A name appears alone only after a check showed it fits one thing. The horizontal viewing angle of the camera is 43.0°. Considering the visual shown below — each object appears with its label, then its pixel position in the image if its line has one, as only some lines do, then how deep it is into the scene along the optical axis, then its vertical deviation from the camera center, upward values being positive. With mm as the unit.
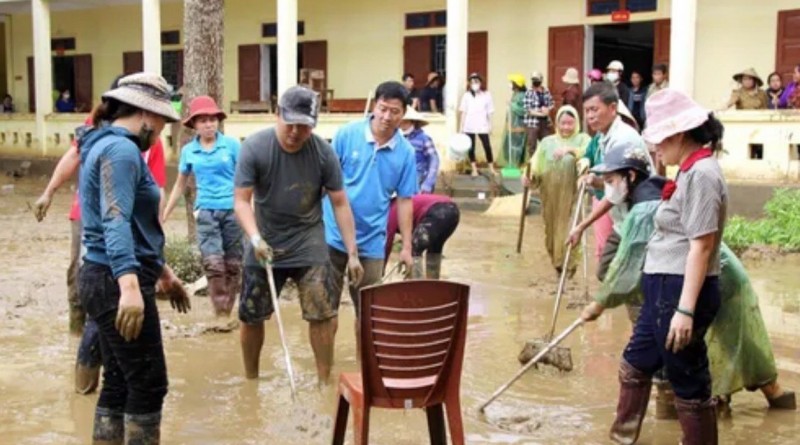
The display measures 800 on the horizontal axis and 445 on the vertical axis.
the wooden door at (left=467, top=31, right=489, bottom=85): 18641 +866
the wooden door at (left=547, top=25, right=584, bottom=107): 17453 +831
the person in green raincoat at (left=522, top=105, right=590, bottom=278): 8602 -643
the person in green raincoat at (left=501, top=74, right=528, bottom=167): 16766 -461
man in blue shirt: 5926 -463
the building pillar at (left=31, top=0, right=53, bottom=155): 21969 +780
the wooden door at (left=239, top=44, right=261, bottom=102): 21719 +569
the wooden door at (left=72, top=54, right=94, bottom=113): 24500 +370
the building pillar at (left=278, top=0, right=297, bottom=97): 17938 +1005
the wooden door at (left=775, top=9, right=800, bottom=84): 15383 +889
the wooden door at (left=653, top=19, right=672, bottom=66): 16734 +1017
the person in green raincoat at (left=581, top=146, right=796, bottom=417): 4656 -934
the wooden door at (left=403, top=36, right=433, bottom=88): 19234 +811
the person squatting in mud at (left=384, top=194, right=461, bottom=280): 7414 -898
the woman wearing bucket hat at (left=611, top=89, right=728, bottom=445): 3879 -606
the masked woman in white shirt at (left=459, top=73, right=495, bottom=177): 16625 -156
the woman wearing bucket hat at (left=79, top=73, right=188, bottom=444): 3760 -536
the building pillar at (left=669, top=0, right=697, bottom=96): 14367 +833
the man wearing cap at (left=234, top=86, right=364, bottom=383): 5371 -636
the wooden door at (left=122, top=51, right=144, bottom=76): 23562 +835
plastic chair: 3879 -947
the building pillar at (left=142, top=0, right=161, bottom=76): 19484 +1205
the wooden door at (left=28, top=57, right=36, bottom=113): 25494 +225
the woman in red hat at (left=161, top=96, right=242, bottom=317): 7340 -641
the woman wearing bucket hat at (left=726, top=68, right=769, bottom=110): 14523 +121
